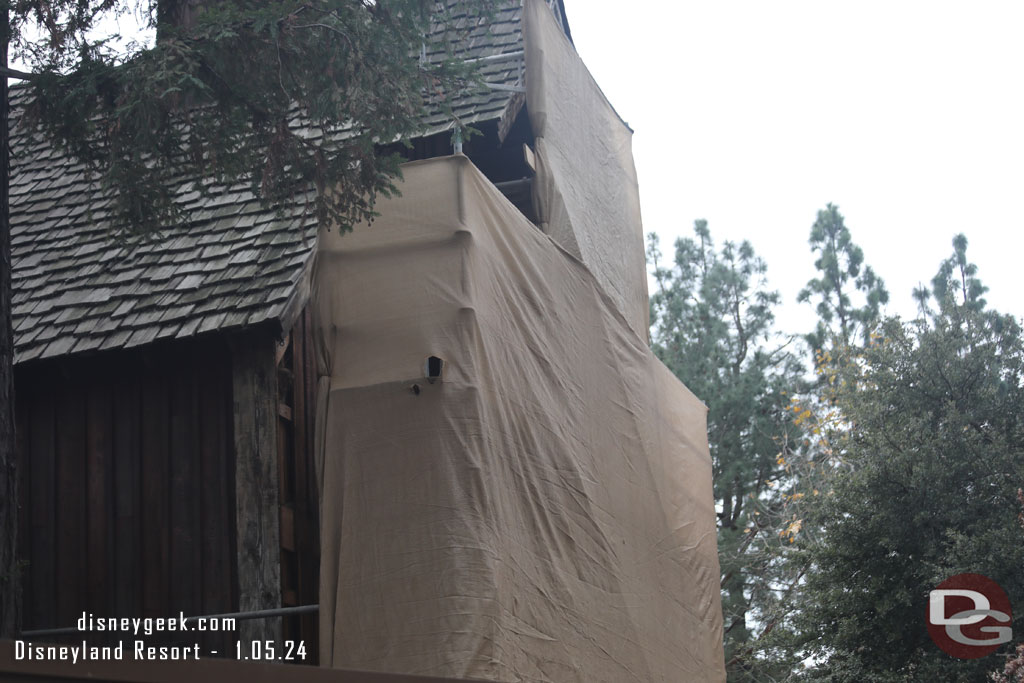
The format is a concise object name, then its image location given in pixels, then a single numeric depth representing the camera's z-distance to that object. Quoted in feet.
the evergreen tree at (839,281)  74.18
